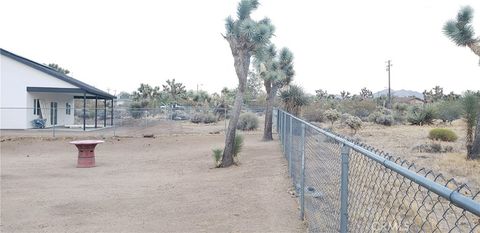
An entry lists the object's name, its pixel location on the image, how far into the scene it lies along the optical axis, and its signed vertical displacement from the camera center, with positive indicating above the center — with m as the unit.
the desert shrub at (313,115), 43.63 +0.70
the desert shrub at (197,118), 42.72 +0.33
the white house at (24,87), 31.25 +2.23
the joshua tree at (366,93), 98.69 +6.22
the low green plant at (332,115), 36.91 +0.59
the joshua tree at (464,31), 18.72 +3.62
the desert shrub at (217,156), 16.38 -1.16
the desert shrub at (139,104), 53.66 +1.90
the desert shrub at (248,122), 34.38 -0.03
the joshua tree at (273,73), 25.66 +2.67
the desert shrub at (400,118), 43.88 +0.49
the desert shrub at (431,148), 19.48 -1.03
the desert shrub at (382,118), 41.44 +0.42
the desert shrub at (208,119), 42.53 +0.24
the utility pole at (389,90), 72.12 +5.00
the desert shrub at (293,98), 30.47 +1.55
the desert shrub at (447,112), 43.22 +1.06
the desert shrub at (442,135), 24.95 -0.59
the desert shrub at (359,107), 55.75 +1.82
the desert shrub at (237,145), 17.14 -0.84
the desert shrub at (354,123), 29.69 -0.01
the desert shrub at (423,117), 40.47 +0.55
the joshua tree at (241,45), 16.19 +2.64
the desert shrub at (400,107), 56.06 +1.93
